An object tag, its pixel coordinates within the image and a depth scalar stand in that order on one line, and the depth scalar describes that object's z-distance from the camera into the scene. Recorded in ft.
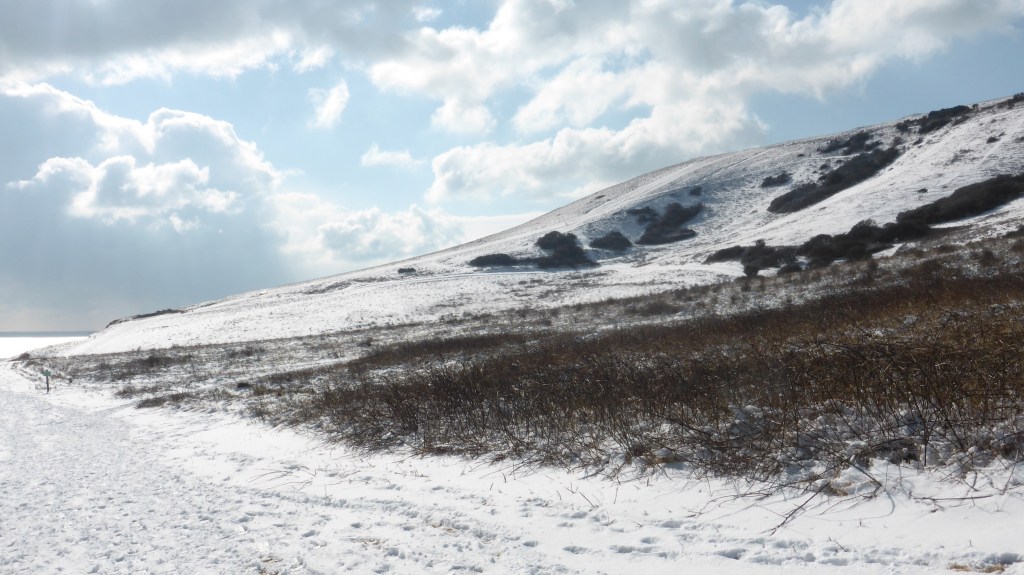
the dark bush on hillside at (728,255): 146.41
